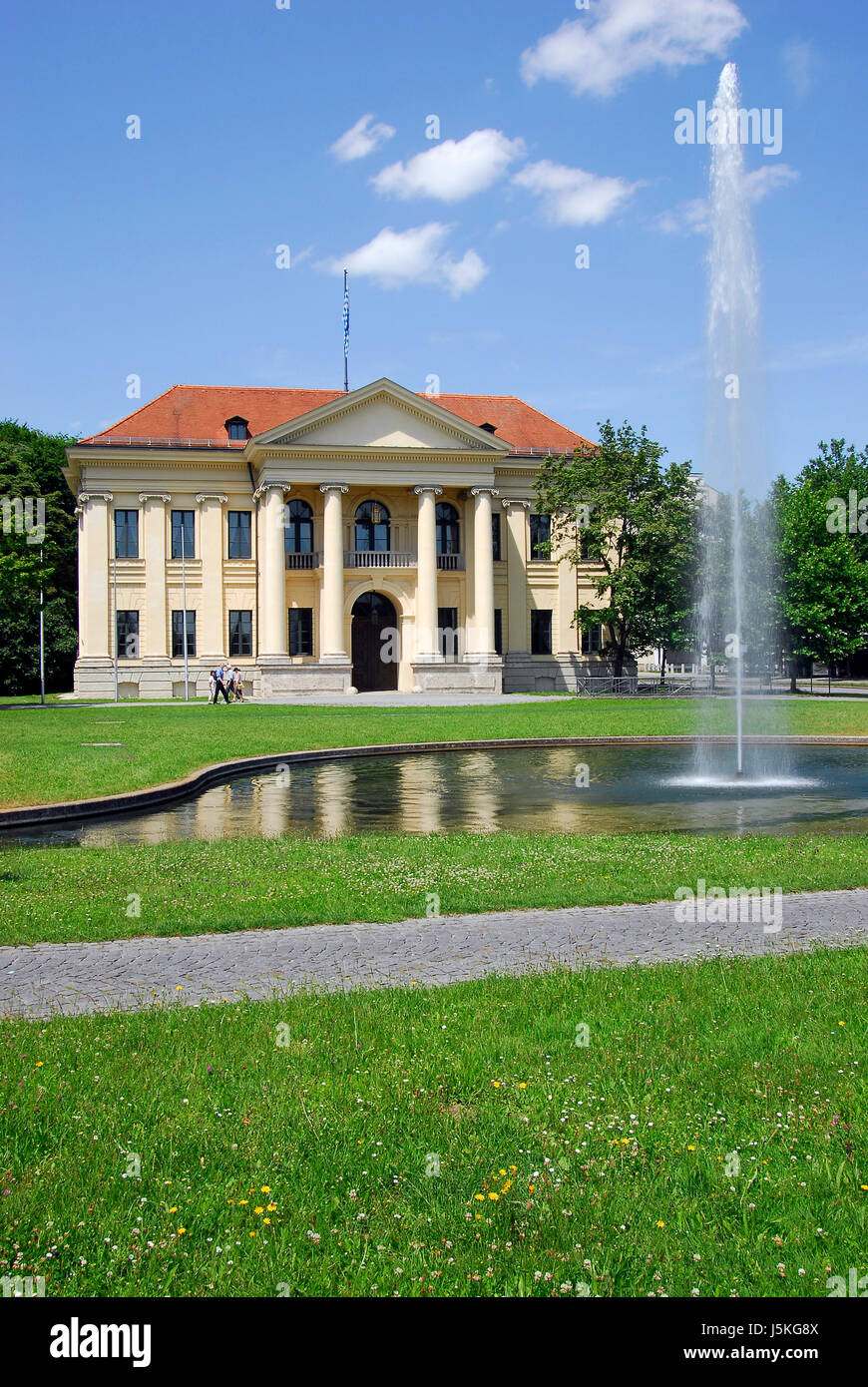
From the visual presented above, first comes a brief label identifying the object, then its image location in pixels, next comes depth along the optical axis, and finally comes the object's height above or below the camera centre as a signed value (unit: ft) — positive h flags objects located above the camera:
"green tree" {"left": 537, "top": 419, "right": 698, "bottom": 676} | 200.03 +25.83
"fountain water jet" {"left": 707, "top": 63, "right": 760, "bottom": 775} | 71.82 +7.94
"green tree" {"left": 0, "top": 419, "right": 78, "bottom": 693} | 226.99 +25.79
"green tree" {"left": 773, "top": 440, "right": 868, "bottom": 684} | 218.38 +15.95
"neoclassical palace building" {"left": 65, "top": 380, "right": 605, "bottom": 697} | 204.95 +23.73
